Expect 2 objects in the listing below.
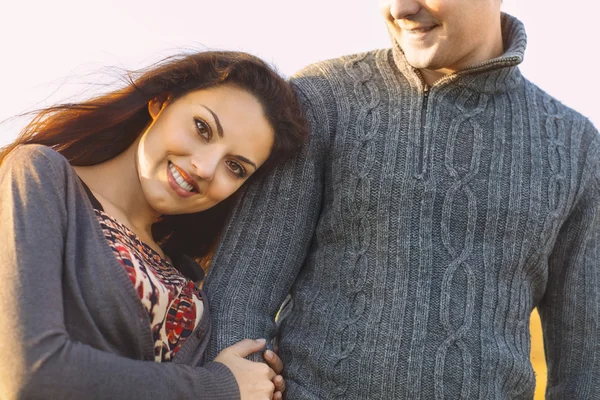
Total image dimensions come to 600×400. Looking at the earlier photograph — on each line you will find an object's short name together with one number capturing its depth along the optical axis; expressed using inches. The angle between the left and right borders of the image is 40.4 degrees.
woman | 72.5
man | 92.4
